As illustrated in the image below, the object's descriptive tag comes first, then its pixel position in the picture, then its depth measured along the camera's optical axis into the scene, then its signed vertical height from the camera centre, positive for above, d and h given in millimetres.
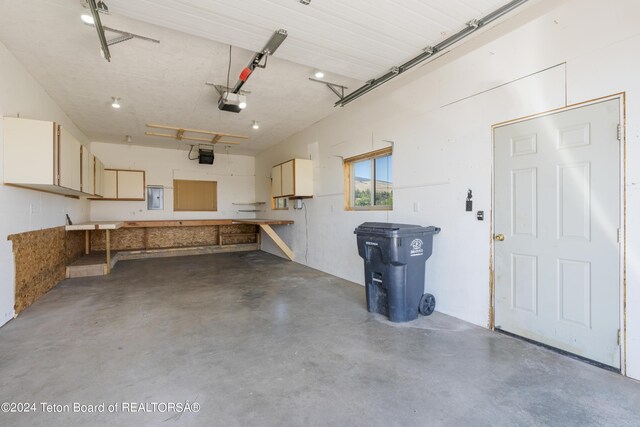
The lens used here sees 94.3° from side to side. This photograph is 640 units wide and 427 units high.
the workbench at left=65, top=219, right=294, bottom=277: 7180 -695
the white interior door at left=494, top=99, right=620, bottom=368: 2203 -140
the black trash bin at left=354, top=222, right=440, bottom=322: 3109 -584
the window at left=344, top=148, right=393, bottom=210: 4426 +522
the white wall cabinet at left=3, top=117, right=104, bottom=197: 3158 +674
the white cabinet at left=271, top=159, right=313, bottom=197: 5984 +729
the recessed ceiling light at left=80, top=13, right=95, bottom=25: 2571 +1719
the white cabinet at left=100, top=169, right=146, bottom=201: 7602 +765
